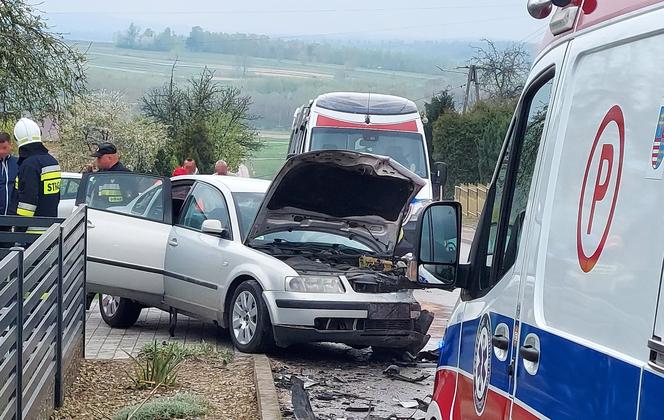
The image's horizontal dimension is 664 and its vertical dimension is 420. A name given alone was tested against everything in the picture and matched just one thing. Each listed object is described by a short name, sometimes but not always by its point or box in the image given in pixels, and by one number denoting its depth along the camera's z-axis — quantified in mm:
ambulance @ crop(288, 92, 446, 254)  18891
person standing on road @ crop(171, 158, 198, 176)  18516
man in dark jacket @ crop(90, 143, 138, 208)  11133
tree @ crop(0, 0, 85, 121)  22766
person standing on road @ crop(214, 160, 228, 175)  17562
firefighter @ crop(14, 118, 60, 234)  9617
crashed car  9312
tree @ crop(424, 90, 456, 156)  46781
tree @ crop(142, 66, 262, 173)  61188
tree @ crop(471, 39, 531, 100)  45312
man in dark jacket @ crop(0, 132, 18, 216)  10141
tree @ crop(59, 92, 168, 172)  56844
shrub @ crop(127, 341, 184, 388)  7840
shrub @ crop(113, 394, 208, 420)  6863
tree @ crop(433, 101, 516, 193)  40875
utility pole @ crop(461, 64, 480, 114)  47656
